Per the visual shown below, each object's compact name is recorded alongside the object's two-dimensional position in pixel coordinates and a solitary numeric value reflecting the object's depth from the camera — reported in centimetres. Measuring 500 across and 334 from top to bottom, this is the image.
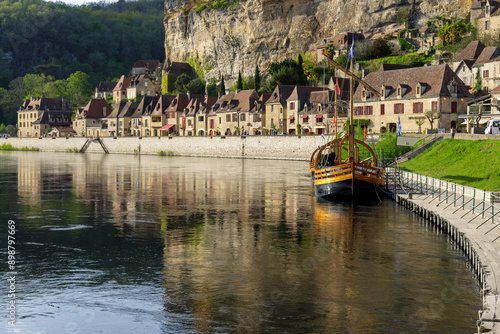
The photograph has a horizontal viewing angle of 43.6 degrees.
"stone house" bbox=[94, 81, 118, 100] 18615
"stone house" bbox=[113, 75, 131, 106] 16925
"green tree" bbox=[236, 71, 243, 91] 12667
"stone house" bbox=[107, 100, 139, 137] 14162
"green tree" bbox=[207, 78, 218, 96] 14075
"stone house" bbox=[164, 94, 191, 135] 12825
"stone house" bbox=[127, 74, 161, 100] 16162
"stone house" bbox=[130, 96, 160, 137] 13612
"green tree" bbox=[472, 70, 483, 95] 8361
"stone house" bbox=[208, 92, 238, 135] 11431
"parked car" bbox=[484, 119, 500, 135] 5716
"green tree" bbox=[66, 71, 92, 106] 18775
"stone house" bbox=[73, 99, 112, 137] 14975
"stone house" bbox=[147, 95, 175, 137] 13262
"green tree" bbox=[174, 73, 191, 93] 14712
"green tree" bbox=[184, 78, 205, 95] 14325
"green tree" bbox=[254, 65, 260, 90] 12880
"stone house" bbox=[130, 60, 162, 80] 18830
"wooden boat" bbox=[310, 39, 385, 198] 4191
